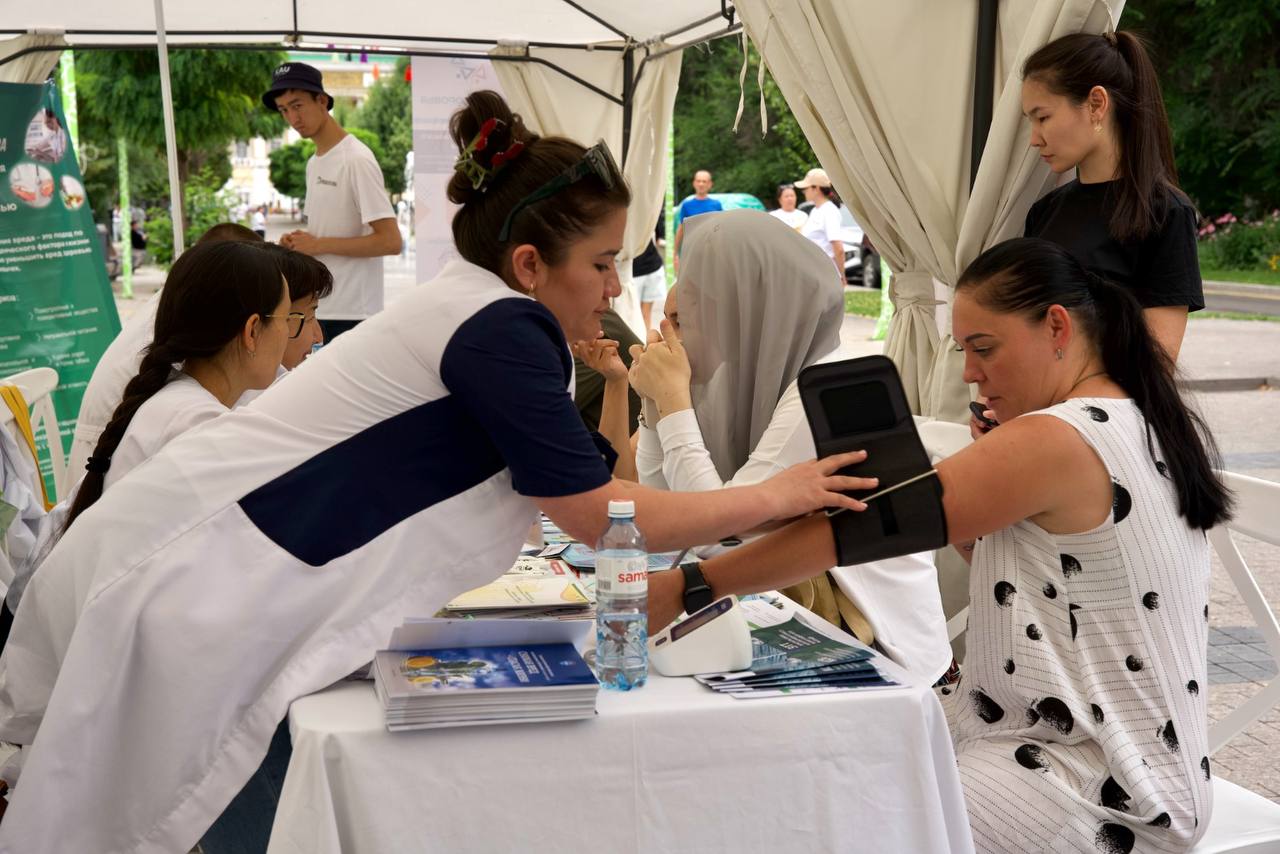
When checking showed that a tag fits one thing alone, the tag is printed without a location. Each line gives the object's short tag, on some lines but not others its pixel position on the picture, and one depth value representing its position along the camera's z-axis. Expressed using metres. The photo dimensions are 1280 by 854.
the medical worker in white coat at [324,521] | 1.67
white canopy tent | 6.91
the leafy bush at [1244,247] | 21.69
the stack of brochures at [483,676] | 1.50
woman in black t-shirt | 3.19
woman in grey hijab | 2.44
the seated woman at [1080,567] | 1.80
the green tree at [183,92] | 17.09
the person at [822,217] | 12.27
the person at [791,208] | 12.92
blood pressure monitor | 1.70
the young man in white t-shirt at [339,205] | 5.98
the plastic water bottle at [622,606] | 1.67
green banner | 6.18
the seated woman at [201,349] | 2.59
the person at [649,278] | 10.25
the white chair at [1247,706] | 1.94
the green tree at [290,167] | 39.00
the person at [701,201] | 12.99
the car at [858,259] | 20.84
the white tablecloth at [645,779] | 1.49
